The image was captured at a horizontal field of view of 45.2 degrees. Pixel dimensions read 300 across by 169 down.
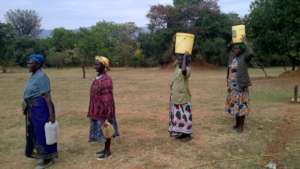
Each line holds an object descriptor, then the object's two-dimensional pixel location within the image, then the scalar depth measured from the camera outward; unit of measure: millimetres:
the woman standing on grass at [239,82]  6020
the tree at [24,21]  59062
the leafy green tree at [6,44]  26844
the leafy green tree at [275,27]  15375
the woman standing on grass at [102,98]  5059
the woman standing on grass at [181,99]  5449
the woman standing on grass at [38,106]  4457
